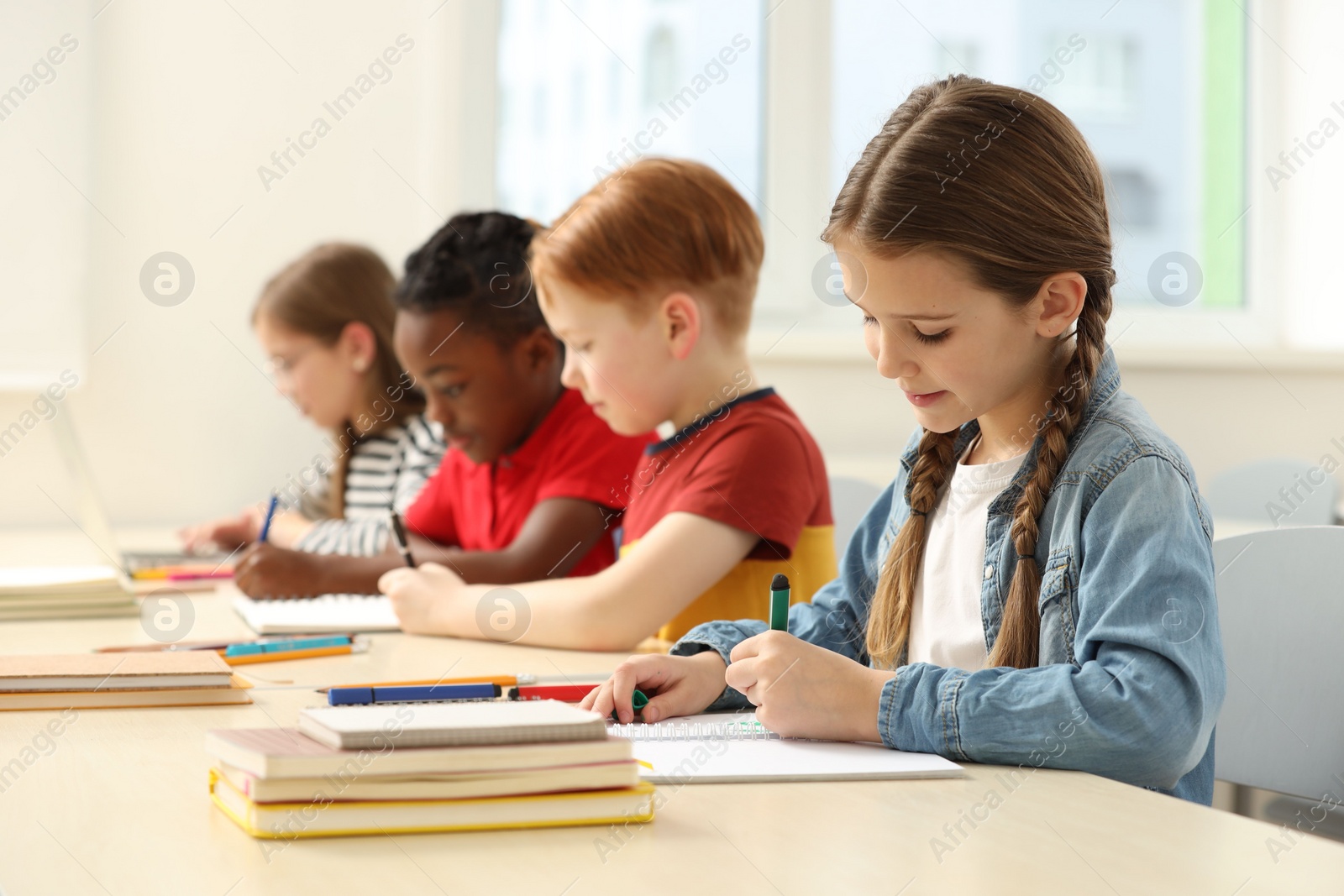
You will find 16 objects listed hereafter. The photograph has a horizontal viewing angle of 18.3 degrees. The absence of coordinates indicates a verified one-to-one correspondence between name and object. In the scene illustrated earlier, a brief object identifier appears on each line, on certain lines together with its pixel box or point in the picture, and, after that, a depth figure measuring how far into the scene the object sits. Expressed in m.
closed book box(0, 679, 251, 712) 3.12
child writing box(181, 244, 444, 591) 5.02
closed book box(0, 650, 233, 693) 3.13
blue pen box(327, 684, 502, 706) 3.02
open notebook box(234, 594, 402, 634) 3.54
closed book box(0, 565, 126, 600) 3.64
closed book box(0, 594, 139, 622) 3.61
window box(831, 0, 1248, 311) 6.84
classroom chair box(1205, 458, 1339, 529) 6.00
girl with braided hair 2.94
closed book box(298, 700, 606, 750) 2.77
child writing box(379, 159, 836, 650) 3.45
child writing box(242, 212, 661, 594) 3.78
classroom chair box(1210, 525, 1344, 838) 3.28
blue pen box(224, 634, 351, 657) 3.36
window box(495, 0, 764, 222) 6.34
